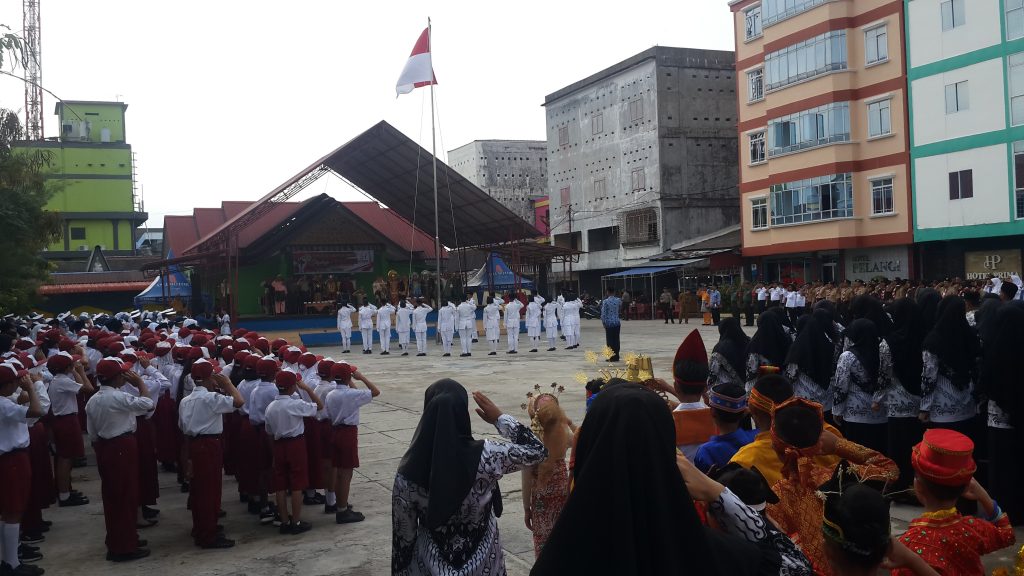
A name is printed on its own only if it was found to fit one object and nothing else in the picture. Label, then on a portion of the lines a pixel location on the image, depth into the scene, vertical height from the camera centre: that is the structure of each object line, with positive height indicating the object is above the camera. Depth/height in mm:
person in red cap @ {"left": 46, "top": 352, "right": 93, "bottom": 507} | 8133 -1180
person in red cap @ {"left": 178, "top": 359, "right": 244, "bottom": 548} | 6586 -1227
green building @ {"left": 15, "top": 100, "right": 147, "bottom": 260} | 44906 +6629
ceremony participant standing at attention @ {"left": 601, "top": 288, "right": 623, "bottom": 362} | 17859 -657
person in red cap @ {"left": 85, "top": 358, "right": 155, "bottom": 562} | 6473 -1165
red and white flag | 23188 +6399
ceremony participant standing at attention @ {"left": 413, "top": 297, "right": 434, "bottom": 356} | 22875 -875
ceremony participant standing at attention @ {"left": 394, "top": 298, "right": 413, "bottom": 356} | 23453 -706
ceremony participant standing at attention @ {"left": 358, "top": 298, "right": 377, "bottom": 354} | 24234 -846
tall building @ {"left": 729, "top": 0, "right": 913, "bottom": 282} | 27797 +5086
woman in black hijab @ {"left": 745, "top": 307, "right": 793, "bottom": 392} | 6734 -527
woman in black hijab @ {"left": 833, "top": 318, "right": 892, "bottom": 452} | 6535 -870
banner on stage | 32938 +1440
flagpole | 23183 +4577
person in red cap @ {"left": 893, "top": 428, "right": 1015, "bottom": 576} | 2959 -898
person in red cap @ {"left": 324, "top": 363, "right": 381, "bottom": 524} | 7164 -1211
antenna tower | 32750 +9011
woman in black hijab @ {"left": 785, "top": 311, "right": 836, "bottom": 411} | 6703 -661
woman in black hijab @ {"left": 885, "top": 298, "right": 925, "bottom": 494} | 6555 -971
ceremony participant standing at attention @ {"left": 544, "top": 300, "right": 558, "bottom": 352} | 23766 -874
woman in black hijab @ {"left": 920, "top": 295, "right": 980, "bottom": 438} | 6207 -722
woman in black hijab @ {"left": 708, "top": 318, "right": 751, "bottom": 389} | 6434 -608
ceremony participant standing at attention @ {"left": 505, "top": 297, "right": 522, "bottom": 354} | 22594 -917
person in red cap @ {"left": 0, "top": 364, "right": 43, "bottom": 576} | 6086 -1214
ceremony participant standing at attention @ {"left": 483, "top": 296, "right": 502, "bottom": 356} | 22875 -836
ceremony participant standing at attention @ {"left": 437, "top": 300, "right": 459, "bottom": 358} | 23609 -792
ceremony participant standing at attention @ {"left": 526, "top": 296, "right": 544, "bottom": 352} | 23225 -807
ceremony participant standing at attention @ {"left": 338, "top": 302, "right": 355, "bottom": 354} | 25062 -885
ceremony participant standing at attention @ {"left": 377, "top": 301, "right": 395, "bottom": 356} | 23969 -861
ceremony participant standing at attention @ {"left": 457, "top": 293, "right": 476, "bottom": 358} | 22406 -815
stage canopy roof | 26844 +3698
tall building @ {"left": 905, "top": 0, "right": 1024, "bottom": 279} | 23828 +4284
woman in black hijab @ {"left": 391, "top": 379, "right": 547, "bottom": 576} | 3193 -766
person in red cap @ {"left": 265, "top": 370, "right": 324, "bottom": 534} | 6766 -1153
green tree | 10781 +1373
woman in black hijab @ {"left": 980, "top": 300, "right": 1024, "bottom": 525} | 5793 -922
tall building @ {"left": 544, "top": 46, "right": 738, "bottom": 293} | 39719 +6803
